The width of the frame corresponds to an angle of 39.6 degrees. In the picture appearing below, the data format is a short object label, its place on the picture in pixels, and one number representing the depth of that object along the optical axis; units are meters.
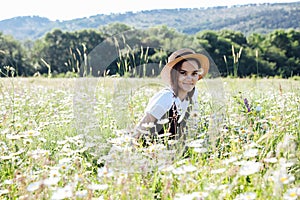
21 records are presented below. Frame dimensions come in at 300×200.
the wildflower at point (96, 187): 1.86
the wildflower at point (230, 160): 2.14
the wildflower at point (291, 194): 1.71
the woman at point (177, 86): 3.62
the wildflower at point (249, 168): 1.87
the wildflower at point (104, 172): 2.07
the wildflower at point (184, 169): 1.99
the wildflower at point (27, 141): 2.68
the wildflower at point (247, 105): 3.45
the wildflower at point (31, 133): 2.70
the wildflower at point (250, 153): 2.11
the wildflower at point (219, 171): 1.98
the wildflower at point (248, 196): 1.77
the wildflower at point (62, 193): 1.73
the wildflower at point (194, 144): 2.29
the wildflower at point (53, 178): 1.84
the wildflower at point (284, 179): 1.74
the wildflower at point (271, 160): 1.98
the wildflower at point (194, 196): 1.74
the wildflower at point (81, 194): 1.80
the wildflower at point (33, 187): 1.80
